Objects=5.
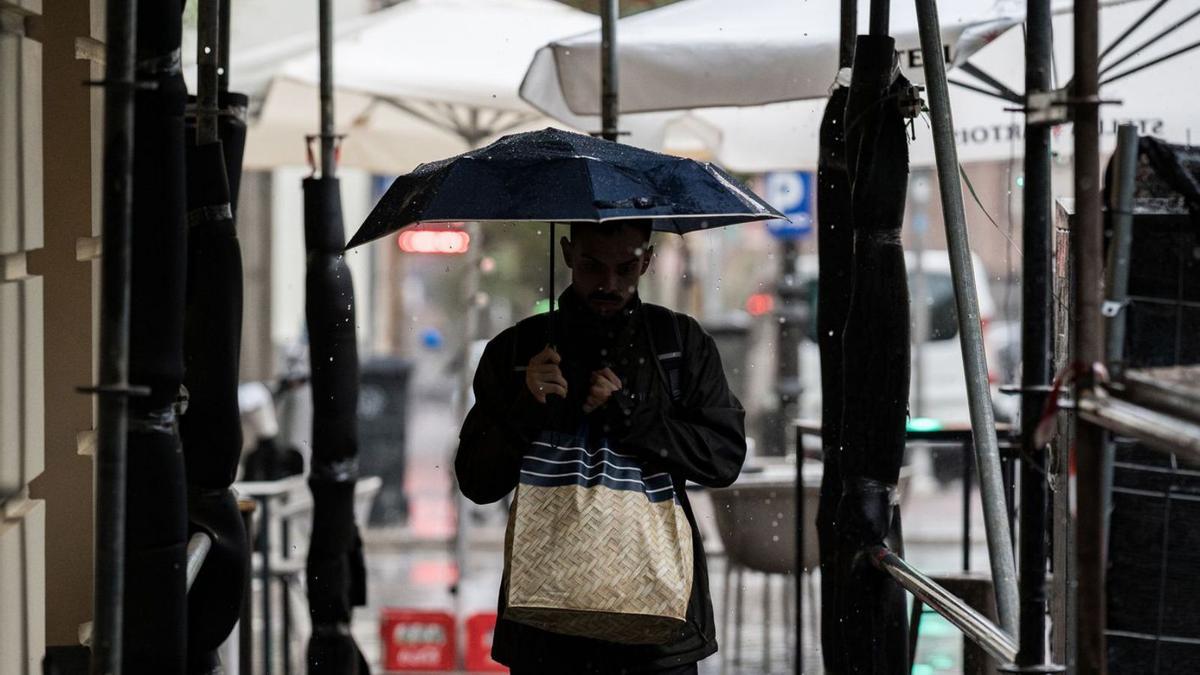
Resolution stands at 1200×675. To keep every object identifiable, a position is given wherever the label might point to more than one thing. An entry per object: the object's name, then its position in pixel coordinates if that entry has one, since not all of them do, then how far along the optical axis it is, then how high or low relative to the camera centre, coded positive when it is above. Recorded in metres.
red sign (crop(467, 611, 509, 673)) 18.25 -1.95
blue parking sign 30.94 +0.84
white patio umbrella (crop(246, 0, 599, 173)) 19.30 +1.25
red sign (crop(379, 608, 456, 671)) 18.23 -1.94
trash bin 30.44 -1.36
